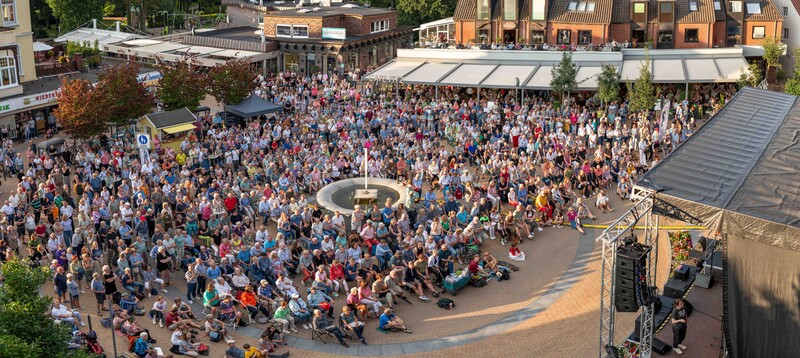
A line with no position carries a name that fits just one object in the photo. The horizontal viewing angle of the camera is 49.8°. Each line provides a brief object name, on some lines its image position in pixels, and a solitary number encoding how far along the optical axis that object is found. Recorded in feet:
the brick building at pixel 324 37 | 179.83
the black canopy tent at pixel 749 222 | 53.21
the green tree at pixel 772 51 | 151.43
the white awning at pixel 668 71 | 141.90
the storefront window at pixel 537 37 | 168.86
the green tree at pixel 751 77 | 135.64
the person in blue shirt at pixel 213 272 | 70.28
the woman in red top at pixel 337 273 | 73.31
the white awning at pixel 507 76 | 144.25
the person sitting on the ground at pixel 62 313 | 61.67
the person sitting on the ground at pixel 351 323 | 65.72
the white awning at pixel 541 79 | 142.31
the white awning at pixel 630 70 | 142.00
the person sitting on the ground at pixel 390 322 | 67.36
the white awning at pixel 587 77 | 142.20
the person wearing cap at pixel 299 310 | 67.05
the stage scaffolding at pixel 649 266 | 53.26
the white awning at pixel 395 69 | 151.64
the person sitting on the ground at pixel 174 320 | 64.59
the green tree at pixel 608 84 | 133.90
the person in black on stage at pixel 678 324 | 60.03
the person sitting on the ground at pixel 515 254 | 81.35
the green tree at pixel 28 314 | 46.78
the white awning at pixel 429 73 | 147.42
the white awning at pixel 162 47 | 181.61
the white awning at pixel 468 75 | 145.59
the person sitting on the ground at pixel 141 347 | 59.26
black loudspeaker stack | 52.65
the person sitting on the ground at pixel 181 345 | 61.82
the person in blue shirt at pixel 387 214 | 84.48
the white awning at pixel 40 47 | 165.07
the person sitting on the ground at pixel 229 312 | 66.49
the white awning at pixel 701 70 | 141.28
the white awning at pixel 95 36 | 197.16
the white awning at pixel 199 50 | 177.99
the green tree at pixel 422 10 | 214.48
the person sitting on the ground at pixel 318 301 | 68.13
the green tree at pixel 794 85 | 125.22
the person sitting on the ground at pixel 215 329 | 64.49
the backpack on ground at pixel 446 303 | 71.92
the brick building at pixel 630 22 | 160.86
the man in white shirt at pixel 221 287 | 67.87
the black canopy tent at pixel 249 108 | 125.80
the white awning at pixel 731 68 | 141.59
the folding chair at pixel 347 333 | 66.08
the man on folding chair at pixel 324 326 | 65.53
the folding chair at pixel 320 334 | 65.82
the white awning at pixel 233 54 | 174.03
